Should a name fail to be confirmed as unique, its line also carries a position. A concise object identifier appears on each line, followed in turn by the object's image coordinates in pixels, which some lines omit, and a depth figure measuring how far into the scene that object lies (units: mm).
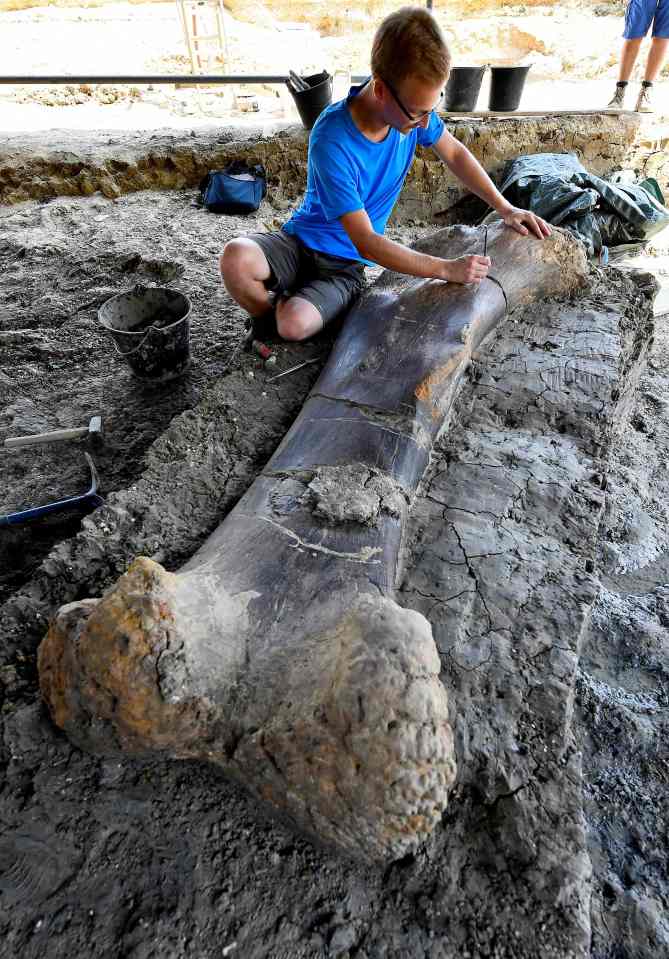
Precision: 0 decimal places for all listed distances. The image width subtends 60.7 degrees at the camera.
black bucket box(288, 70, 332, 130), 4500
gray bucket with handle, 2463
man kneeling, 1755
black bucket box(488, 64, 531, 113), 4938
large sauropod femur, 961
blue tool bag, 4023
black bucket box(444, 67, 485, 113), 4848
